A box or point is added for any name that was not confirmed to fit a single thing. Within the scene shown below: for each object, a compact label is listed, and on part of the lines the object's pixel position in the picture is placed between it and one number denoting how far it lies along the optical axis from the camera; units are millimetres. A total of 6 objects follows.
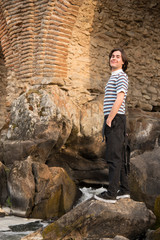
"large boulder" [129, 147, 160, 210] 4340
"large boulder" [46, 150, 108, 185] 6797
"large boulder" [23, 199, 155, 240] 3154
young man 3199
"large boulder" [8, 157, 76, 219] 4593
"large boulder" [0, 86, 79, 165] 5852
